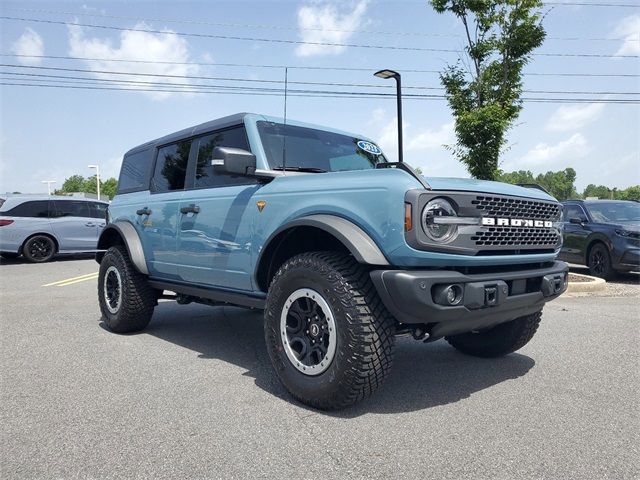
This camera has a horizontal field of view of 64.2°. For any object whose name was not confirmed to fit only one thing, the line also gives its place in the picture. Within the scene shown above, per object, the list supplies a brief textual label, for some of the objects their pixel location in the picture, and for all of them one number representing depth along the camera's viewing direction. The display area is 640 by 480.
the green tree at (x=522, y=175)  137.10
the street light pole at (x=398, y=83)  10.75
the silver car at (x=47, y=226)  13.27
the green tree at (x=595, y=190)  140.50
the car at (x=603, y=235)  9.19
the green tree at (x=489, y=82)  10.20
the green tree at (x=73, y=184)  129.75
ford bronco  2.85
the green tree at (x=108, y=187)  109.59
